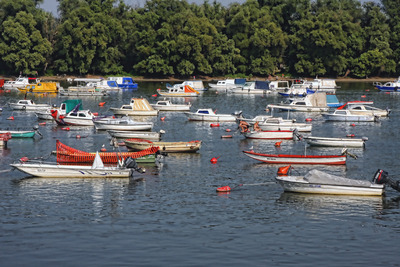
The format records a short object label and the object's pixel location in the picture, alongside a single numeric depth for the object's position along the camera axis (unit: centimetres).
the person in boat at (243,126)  9416
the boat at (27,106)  12614
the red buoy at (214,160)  7588
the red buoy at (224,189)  6150
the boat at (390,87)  18188
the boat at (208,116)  11150
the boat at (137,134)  8831
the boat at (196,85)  17538
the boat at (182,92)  16298
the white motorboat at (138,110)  12019
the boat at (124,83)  18638
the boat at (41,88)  17100
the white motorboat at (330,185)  5872
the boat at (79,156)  7025
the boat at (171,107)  13025
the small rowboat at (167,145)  7912
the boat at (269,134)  9200
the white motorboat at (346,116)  11412
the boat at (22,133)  9038
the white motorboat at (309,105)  12962
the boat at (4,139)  8350
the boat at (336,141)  8575
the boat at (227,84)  18938
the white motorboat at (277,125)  9606
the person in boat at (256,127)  9250
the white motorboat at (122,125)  9650
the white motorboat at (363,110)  11786
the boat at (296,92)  16550
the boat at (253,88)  17750
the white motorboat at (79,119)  10481
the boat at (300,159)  7262
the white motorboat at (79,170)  6475
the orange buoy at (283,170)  6191
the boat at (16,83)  18025
